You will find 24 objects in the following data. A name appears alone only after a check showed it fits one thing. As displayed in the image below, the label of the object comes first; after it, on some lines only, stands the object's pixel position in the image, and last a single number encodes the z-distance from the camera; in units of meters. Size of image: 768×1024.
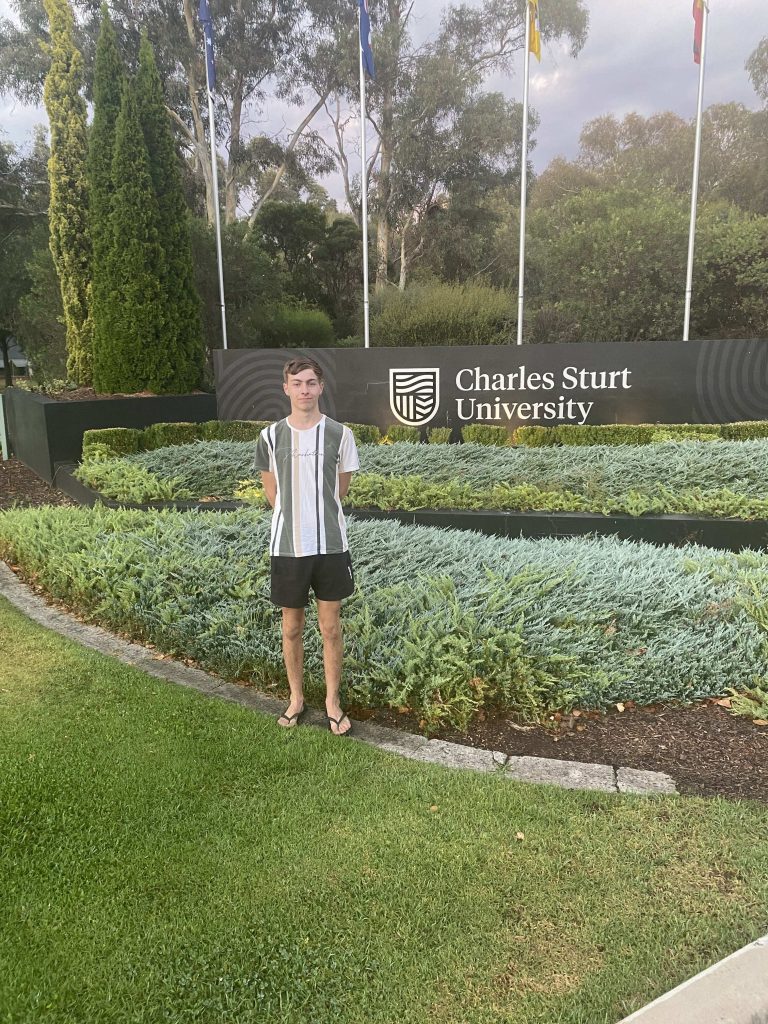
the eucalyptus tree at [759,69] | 24.59
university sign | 9.63
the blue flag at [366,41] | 13.09
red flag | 12.13
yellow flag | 12.66
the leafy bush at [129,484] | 6.56
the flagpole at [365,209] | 13.38
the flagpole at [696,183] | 12.20
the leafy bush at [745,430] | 8.63
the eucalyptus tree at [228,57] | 22.55
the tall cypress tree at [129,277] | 11.01
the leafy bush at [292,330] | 18.22
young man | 2.86
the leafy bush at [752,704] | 3.25
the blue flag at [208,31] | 12.99
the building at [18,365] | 39.67
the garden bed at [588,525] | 5.41
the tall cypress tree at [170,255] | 11.30
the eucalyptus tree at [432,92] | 24.06
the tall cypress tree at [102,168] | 11.09
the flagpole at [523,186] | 12.73
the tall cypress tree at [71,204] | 12.10
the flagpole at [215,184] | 13.43
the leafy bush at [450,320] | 14.91
